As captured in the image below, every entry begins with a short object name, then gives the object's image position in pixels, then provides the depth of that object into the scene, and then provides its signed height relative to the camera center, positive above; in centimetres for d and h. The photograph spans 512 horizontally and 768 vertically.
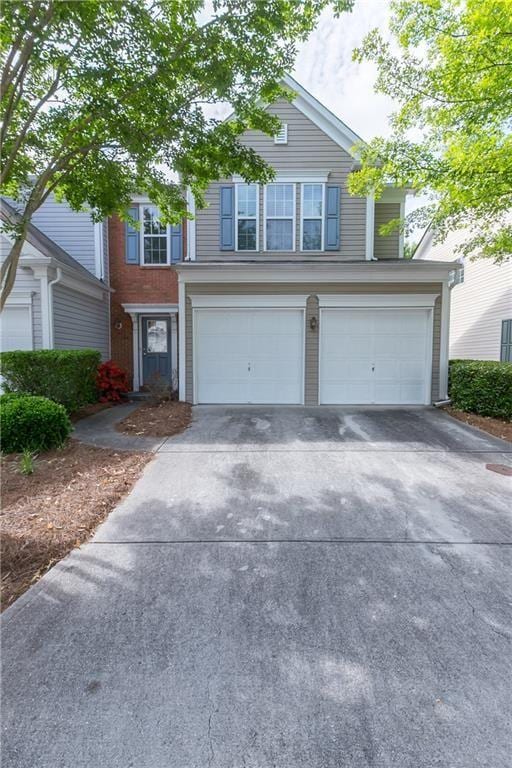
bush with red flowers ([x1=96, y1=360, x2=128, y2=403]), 1056 -88
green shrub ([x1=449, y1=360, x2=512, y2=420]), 782 -73
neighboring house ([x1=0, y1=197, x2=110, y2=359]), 883 +155
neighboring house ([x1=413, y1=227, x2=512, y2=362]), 1210 +156
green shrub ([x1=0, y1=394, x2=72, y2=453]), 559 -111
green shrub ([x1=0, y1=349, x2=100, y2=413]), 750 -47
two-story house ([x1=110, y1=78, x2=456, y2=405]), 923 +139
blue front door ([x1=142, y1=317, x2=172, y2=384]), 1205 +12
